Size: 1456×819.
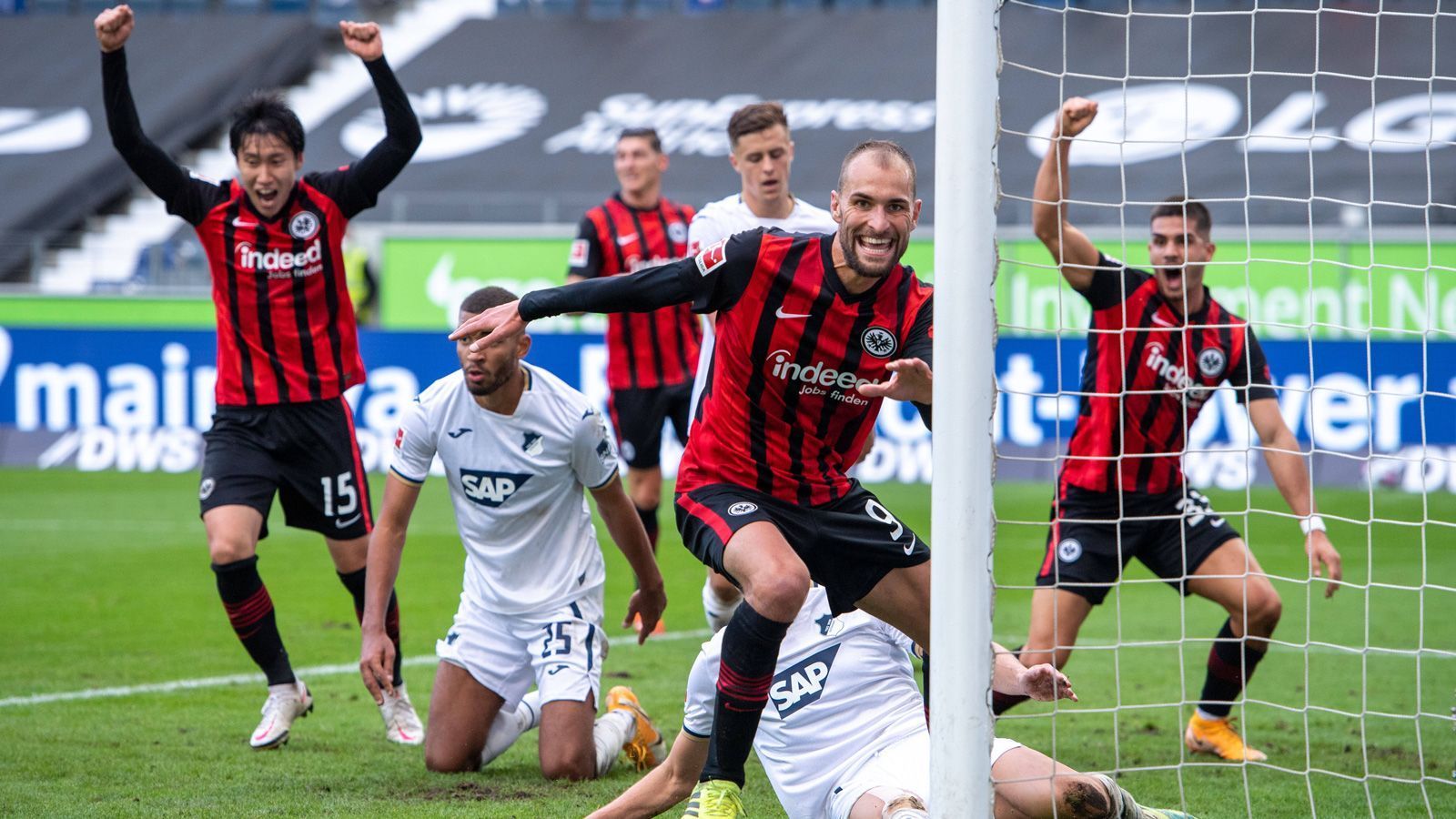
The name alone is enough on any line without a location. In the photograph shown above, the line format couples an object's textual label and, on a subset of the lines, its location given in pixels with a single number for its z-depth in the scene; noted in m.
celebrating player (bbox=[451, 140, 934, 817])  8.37
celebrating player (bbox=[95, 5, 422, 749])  11.84
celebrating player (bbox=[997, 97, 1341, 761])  11.51
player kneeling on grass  10.73
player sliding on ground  8.09
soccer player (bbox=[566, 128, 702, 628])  17.89
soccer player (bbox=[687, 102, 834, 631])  13.29
